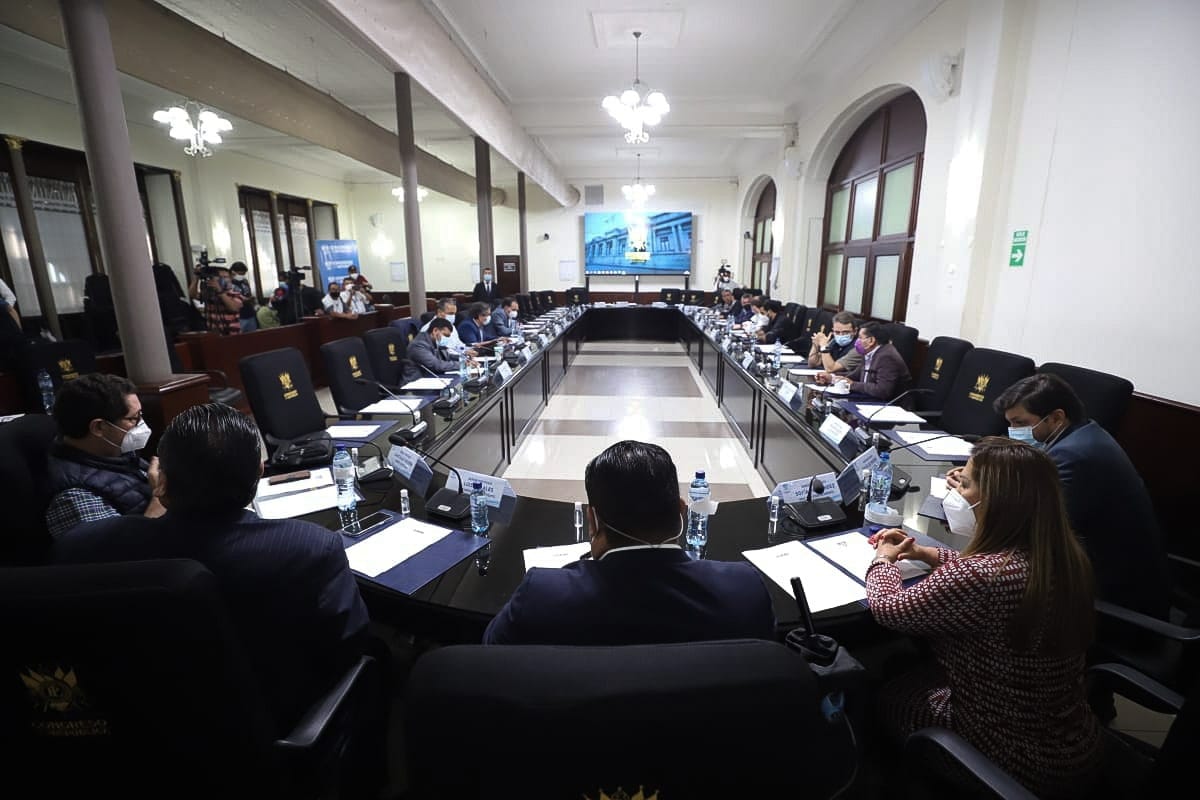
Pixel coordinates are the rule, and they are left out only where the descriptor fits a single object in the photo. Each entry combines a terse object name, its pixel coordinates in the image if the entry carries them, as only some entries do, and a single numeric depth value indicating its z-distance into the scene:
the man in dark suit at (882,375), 3.21
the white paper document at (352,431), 2.44
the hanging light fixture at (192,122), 5.43
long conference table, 1.29
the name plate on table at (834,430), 2.18
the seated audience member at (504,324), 6.31
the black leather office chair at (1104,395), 2.08
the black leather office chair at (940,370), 3.21
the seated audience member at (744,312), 7.86
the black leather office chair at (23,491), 1.33
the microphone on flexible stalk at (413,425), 1.98
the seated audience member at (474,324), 5.45
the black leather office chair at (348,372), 3.12
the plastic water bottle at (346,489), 1.64
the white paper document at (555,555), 1.41
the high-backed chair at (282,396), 2.65
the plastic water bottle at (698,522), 1.53
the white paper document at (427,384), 3.33
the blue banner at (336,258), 9.84
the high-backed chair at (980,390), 2.70
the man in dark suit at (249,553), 1.00
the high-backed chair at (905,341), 3.83
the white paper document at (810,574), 1.27
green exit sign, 3.37
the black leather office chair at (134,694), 0.74
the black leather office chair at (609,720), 0.57
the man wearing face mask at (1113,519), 1.39
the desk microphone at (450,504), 1.67
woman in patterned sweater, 1.00
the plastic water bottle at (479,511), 1.59
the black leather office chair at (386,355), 3.75
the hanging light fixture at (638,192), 10.23
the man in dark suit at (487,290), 8.21
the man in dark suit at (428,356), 3.75
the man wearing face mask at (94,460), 1.44
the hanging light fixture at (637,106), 5.23
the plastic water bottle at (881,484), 1.70
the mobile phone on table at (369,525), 1.57
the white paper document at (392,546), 1.41
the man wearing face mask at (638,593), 0.86
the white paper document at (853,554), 1.37
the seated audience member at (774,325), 6.28
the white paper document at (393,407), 2.81
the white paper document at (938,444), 2.19
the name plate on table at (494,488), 1.59
